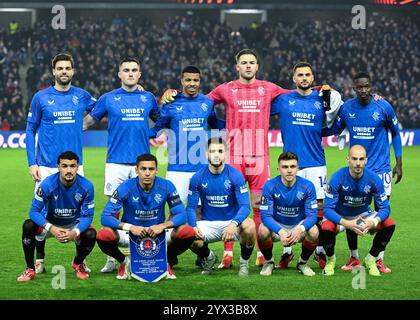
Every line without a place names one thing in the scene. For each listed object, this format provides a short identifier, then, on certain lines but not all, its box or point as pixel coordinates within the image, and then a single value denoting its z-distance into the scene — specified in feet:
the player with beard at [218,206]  27.61
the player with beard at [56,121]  29.50
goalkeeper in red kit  30.22
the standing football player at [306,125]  29.94
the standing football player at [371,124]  29.94
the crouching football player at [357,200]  27.73
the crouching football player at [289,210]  27.40
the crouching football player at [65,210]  26.68
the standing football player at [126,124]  29.71
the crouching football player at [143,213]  26.66
